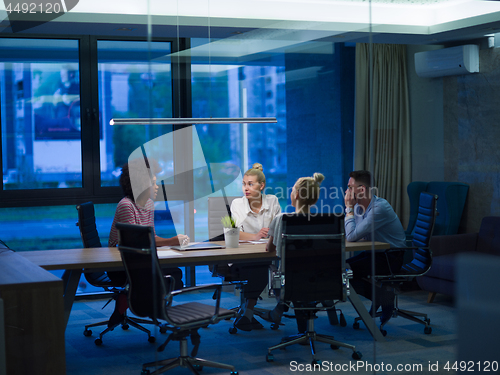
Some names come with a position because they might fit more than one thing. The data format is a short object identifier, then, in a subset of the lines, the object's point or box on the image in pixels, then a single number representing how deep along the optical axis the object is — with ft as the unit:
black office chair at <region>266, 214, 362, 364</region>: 12.71
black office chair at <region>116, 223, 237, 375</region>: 11.92
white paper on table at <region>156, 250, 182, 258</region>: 13.85
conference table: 13.51
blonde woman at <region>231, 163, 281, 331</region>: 13.17
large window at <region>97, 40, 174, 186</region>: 20.36
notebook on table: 15.06
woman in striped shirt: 14.88
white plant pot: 15.31
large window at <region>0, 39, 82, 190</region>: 19.61
